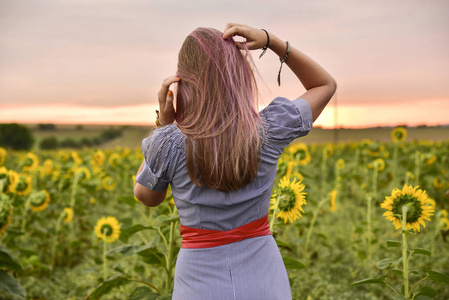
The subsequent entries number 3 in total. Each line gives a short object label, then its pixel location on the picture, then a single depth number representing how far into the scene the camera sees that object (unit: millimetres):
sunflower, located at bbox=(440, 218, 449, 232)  3699
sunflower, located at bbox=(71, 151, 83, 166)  5737
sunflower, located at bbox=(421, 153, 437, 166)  4699
